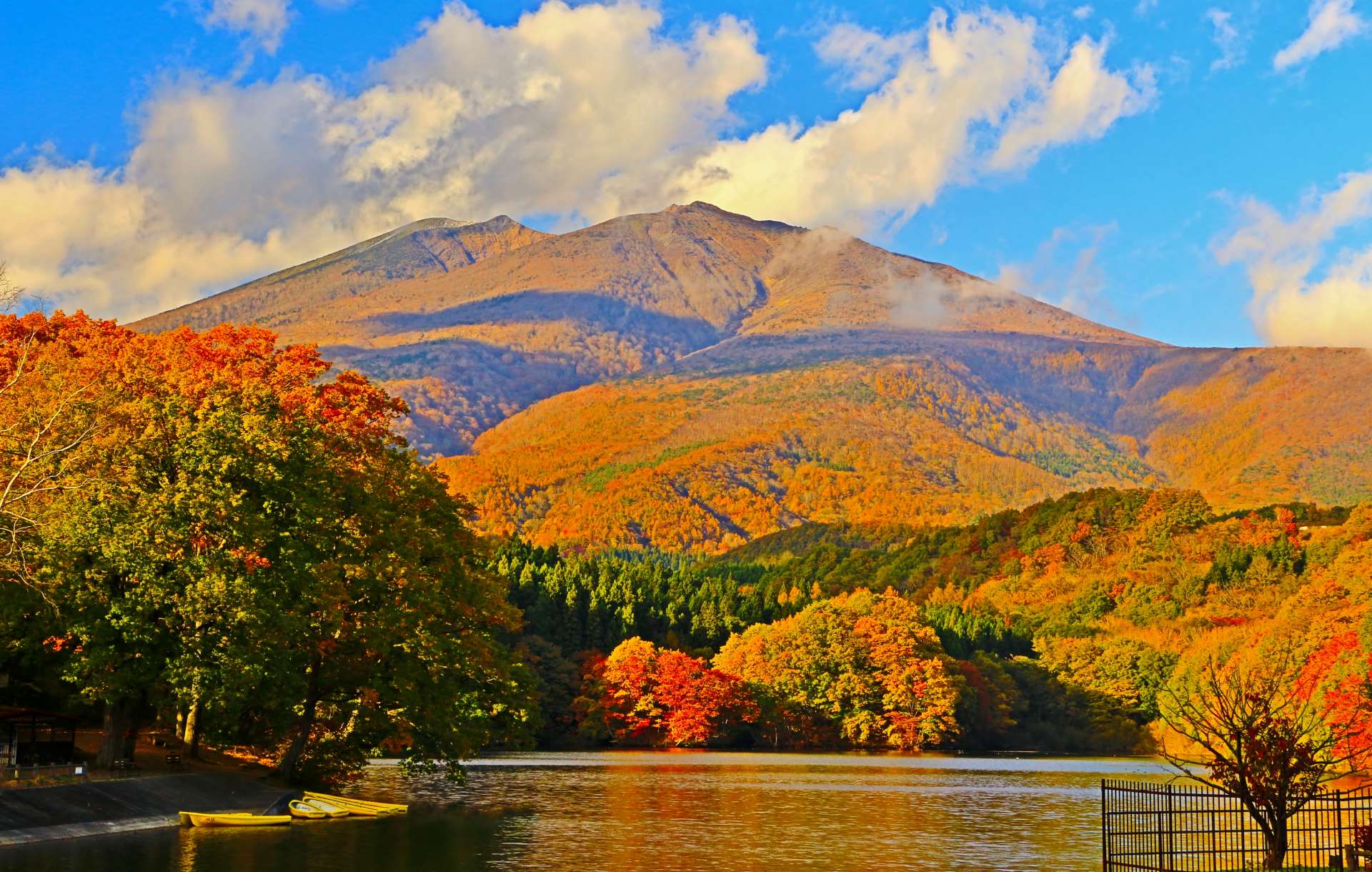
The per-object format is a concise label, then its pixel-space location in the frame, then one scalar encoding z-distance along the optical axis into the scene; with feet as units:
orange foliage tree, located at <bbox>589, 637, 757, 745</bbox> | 413.59
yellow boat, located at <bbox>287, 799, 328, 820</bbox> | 166.50
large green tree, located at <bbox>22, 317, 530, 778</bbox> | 158.92
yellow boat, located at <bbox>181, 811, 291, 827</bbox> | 155.63
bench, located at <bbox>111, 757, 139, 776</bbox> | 165.71
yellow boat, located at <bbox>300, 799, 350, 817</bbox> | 168.76
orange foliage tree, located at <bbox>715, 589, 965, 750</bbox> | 414.41
